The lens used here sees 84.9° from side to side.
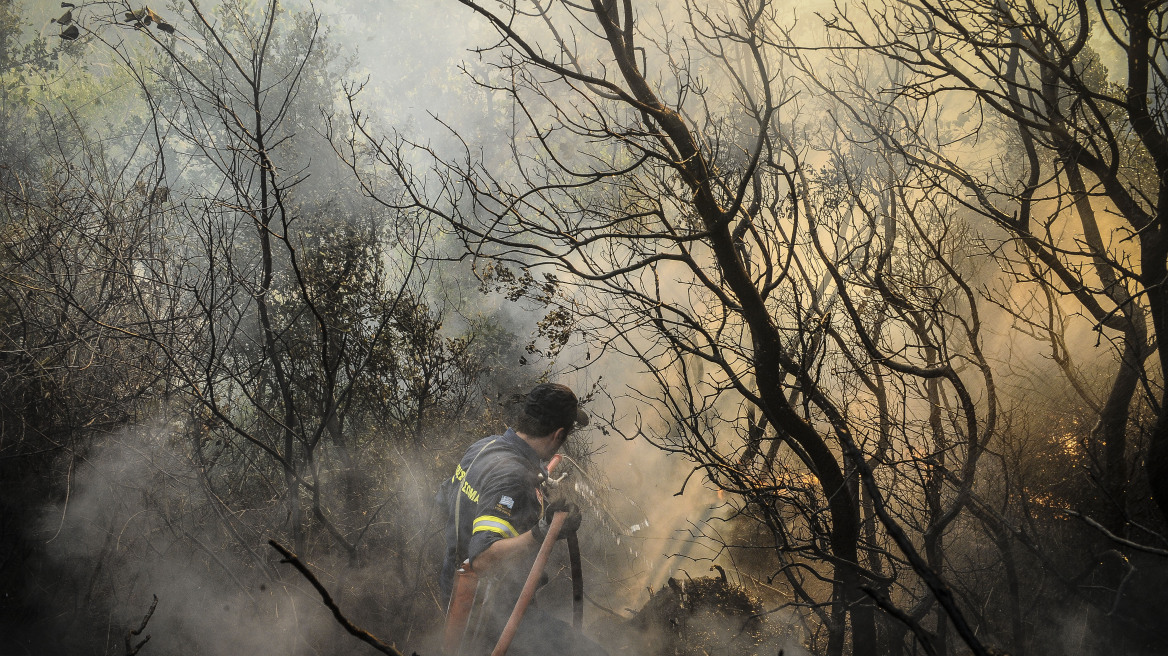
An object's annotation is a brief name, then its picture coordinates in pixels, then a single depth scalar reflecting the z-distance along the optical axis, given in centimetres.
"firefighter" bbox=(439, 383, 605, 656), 320
